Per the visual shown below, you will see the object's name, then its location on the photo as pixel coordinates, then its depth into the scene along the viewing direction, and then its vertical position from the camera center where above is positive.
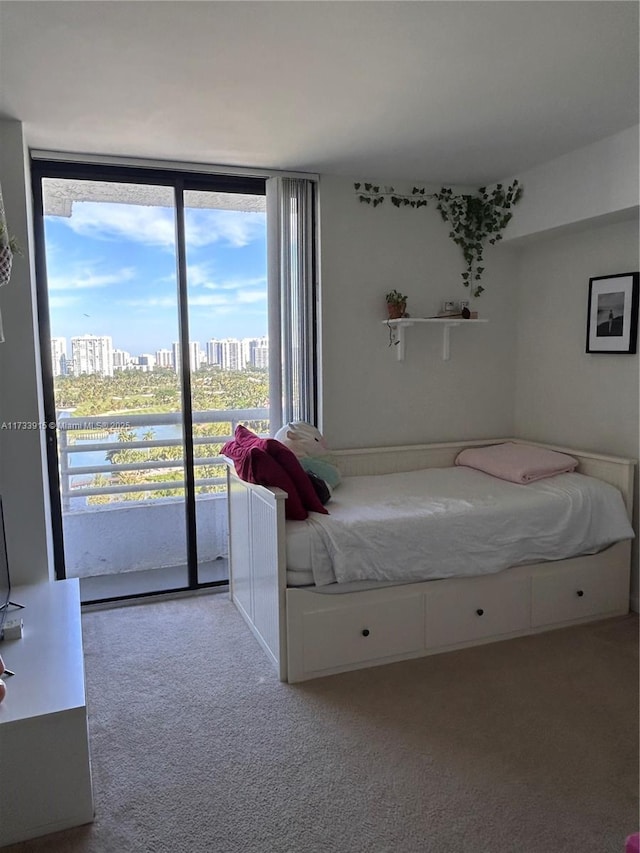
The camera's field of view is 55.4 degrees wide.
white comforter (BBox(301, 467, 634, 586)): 2.61 -0.77
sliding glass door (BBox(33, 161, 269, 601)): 3.27 +0.02
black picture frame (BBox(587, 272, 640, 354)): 3.16 +0.23
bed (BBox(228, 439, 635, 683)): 2.58 -1.08
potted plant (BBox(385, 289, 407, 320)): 3.61 +0.32
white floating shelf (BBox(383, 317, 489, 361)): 3.57 +0.21
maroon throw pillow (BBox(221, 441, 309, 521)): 2.65 -0.51
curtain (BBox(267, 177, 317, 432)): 3.44 +0.37
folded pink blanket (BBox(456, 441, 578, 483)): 3.33 -0.59
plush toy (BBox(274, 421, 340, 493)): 3.23 -0.47
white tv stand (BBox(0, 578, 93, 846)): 1.73 -1.13
